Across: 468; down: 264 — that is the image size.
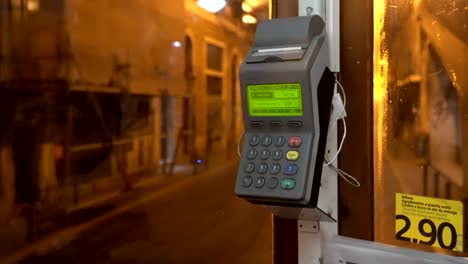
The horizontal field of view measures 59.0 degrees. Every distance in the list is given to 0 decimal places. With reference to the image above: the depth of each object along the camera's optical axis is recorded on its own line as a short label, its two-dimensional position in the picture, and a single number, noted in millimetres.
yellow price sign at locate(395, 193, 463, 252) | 756
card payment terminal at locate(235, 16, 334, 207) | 687
